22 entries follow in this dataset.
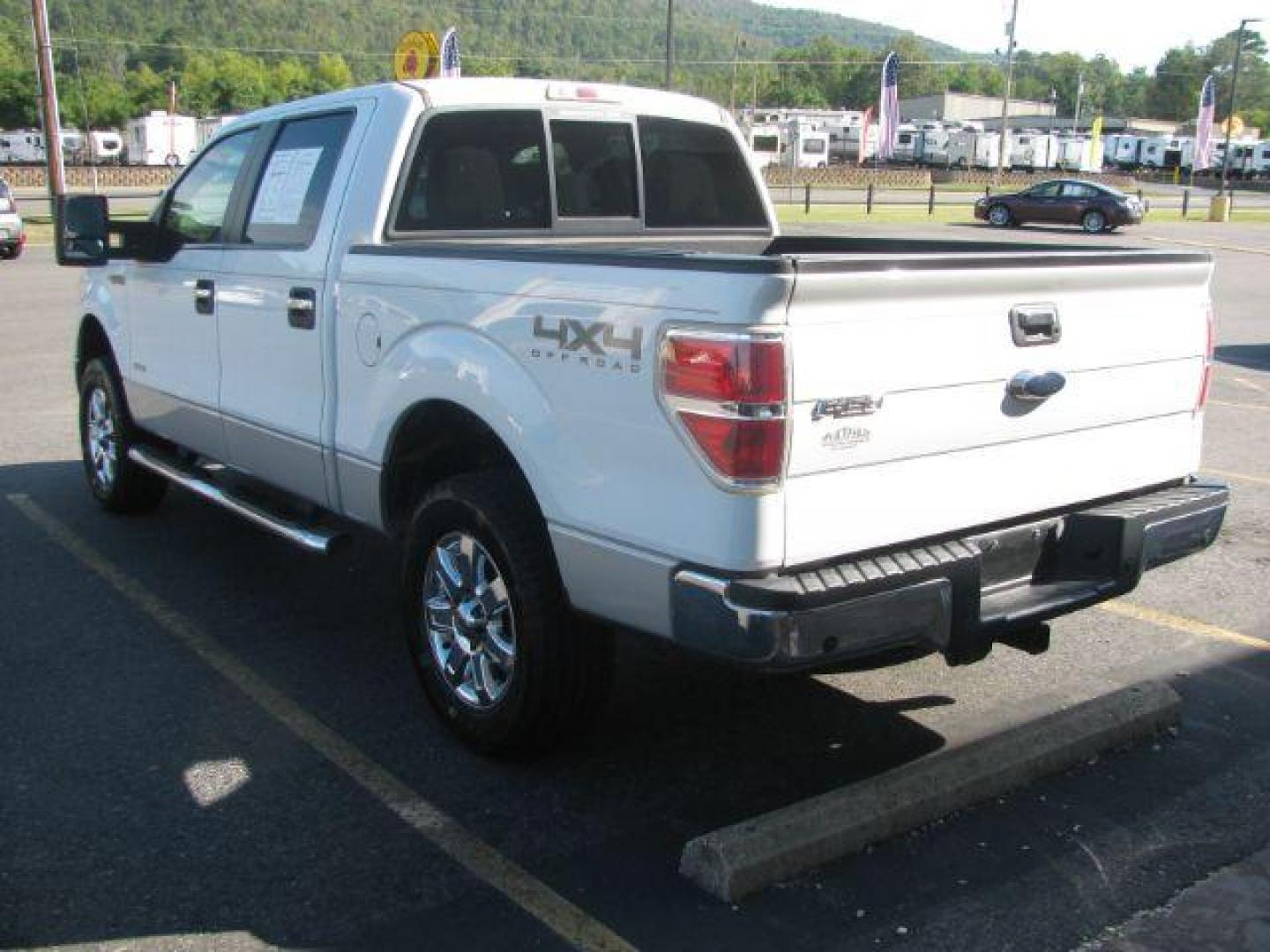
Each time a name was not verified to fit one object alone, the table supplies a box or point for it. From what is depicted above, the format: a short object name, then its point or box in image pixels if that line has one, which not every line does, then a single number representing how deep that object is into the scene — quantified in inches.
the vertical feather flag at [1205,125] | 2071.9
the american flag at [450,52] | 947.3
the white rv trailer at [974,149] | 3211.1
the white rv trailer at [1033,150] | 3174.2
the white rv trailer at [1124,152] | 3622.0
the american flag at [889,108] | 1913.1
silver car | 862.5
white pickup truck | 117.8
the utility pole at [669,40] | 1317.7
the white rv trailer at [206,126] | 2229.2
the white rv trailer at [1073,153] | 3186.5
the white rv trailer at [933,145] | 3341.5
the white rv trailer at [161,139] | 2420.2
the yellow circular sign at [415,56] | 607.8
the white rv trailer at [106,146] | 3085.6
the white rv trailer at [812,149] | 3063.5
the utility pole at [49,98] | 994.1
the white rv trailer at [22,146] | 3095.5
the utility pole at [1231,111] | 1770.4
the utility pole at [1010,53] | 2284.7
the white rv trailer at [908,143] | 3457.2
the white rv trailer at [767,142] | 2998.5
